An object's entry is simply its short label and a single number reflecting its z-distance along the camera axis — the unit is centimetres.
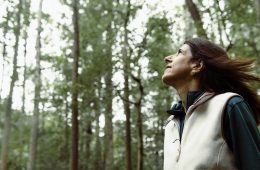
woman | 163
